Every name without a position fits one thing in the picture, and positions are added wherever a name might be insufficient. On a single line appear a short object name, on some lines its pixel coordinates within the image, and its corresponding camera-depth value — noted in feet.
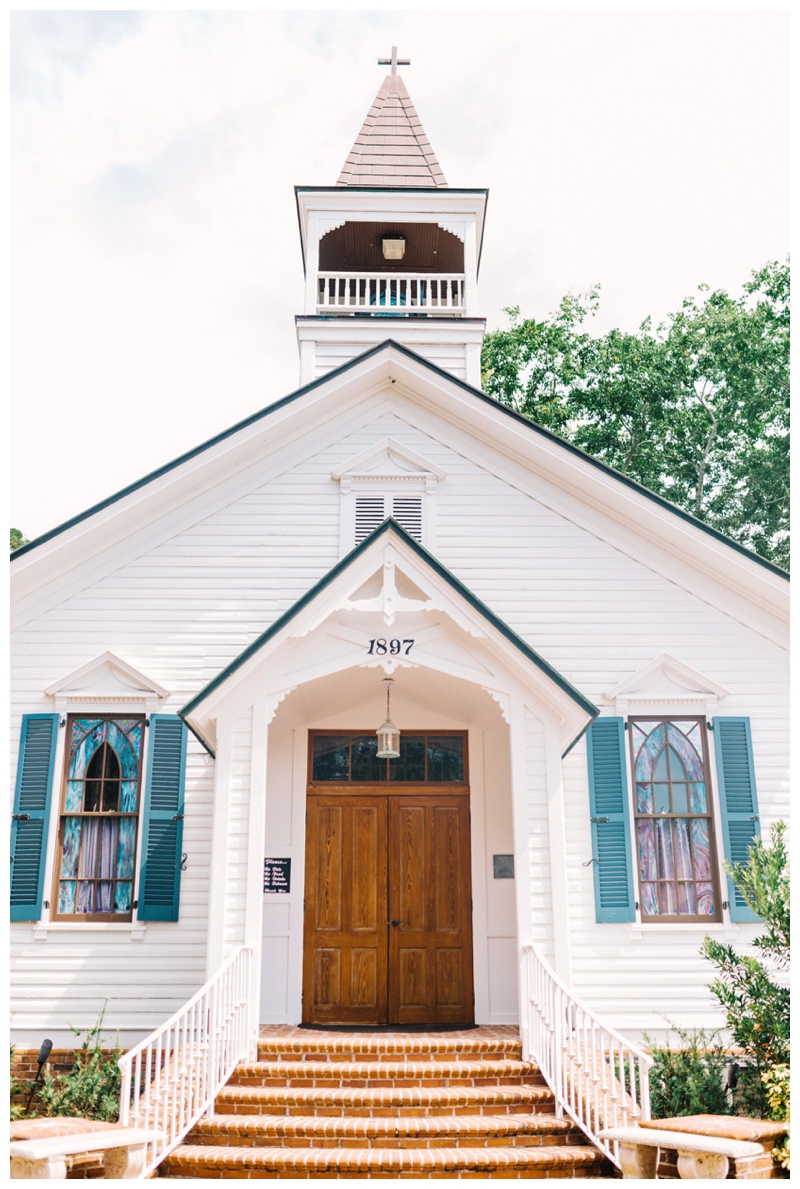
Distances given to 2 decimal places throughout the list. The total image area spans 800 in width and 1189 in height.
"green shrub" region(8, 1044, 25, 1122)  27.84
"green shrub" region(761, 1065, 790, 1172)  22.07
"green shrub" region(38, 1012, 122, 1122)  26.68
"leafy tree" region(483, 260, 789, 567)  78.95
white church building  28.37
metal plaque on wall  32.81
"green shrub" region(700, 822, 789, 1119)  22.89
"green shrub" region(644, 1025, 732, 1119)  25.99
